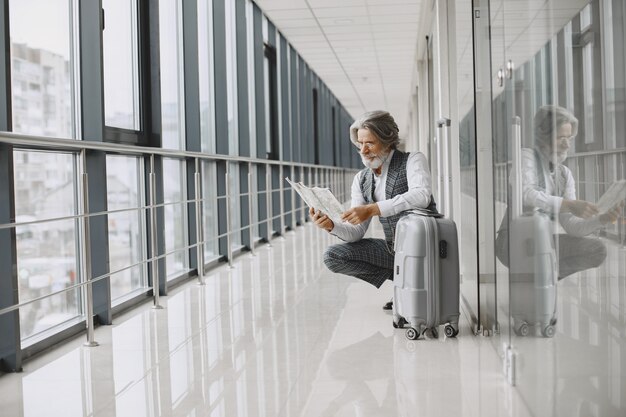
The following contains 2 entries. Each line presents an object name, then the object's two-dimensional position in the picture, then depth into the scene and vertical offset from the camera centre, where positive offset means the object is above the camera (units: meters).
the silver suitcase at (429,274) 2.57 -0.28
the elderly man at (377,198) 2.75 -0.01
